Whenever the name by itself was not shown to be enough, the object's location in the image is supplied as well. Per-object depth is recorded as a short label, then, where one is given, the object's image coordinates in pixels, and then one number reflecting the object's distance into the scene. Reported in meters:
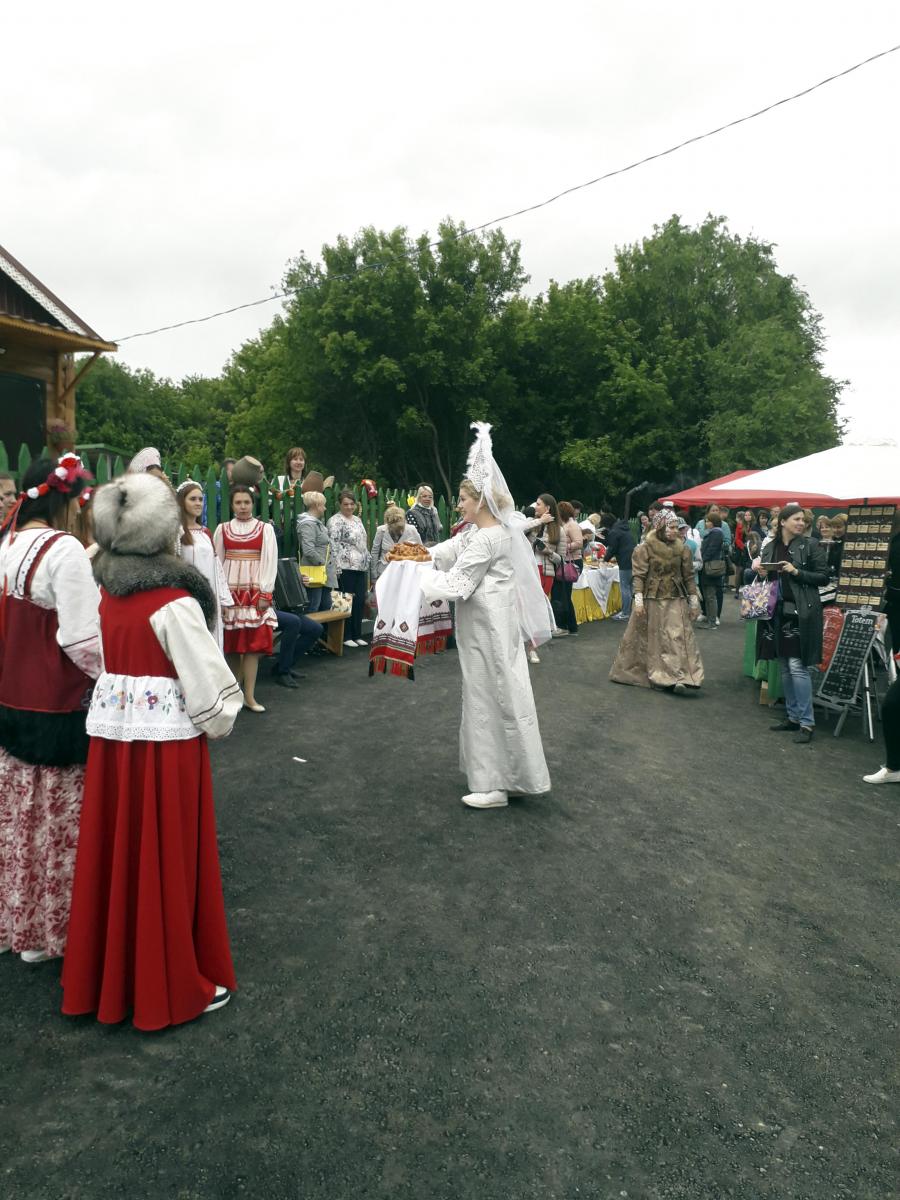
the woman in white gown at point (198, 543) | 5.40
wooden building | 13.83
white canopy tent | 6.68
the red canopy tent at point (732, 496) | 7.27
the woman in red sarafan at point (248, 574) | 6.72
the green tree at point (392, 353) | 31.72
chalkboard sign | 7.34
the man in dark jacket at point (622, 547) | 14.32
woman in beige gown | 8.78
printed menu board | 7.62
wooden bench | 9.77
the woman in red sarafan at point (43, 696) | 2.93
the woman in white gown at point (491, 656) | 4.93
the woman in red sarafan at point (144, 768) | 2.66
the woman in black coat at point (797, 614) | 6.90
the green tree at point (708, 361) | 32.47
